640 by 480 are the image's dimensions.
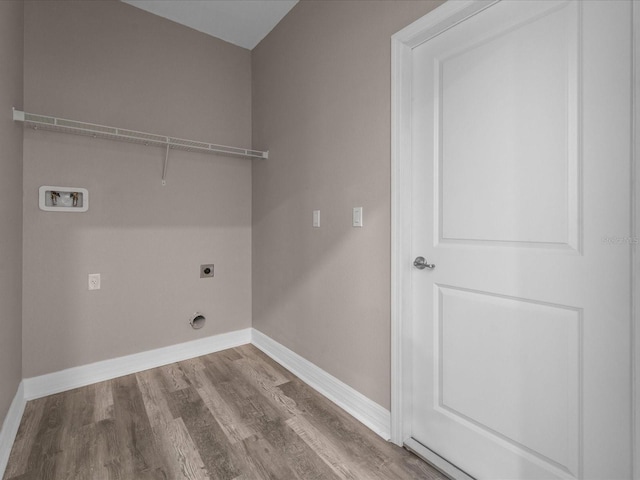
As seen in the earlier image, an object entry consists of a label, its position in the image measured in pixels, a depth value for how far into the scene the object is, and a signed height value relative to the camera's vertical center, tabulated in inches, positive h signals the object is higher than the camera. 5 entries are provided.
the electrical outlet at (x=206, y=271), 104.1 -10.6
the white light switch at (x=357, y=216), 69.8 +4.6
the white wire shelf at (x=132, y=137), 72.5 +26.8
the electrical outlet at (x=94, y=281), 85.8 -11.4
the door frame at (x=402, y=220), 57.7 +3.3
